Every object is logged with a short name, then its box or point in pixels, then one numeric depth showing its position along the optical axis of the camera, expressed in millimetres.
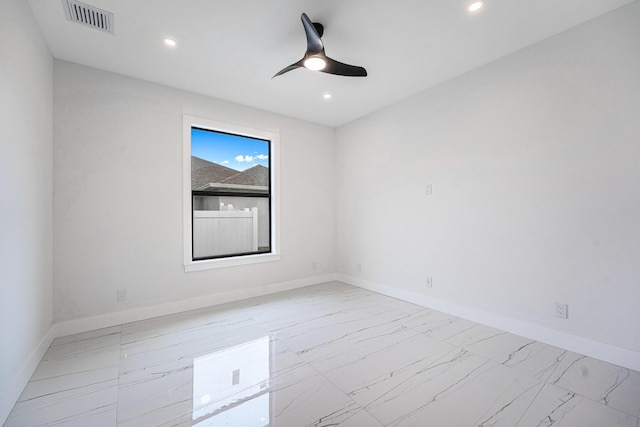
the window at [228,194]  3543
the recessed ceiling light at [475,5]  2035
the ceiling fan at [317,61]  2012
